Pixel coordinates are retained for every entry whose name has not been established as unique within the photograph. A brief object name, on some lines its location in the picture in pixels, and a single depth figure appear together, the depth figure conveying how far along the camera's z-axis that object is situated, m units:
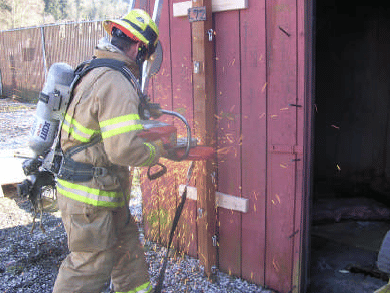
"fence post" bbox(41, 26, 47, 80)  15.46
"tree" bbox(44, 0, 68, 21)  36.69
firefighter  2.38
